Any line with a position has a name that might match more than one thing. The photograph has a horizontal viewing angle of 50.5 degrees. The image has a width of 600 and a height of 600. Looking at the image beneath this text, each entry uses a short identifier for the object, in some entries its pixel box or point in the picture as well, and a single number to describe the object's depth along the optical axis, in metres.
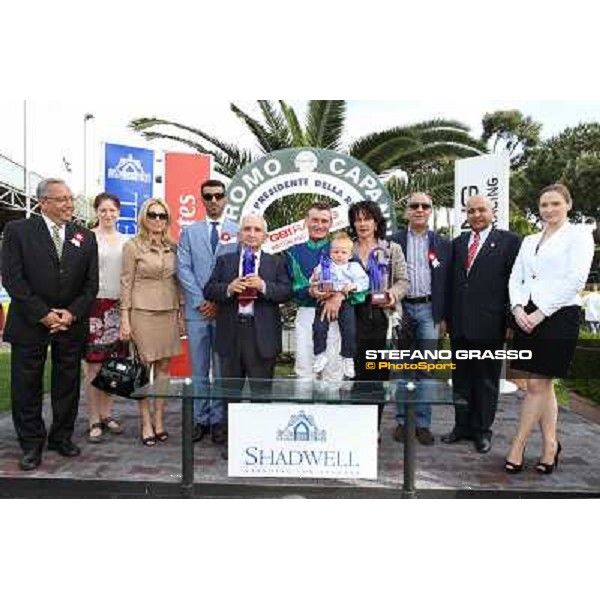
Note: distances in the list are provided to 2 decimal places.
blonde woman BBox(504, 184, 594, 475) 3.28
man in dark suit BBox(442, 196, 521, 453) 3.55
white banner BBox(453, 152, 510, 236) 3.78
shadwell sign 3.27
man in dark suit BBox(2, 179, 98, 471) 3.60
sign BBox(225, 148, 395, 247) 3.85
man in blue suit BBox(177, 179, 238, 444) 3.94
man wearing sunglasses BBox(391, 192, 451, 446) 3.74
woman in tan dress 3.90
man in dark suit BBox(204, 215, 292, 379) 3.60
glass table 3.27
